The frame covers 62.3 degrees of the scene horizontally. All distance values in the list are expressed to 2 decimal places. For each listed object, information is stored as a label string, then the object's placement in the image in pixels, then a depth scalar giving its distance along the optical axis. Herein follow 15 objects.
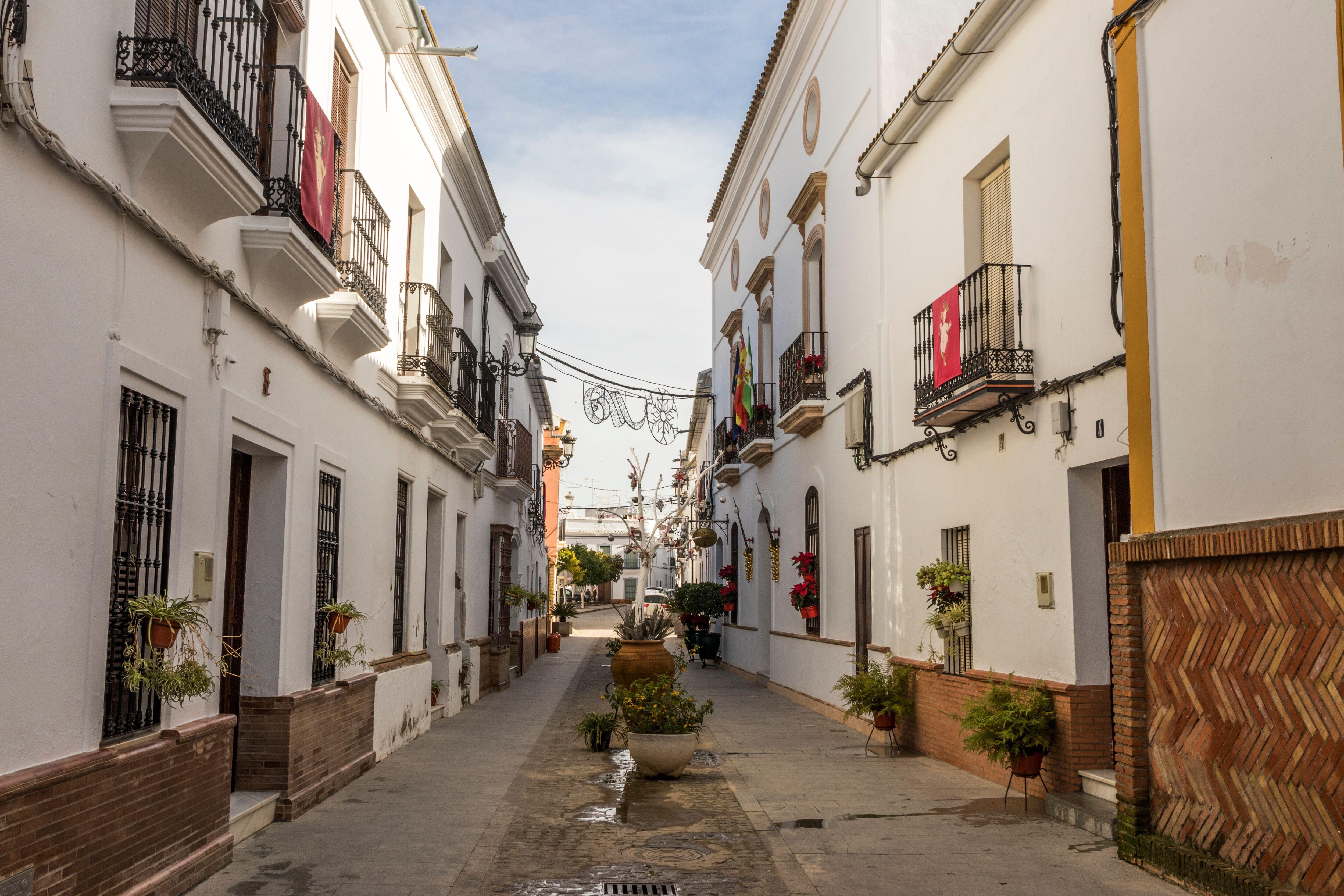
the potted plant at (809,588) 16.33
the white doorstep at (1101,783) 7.85
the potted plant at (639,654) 13.38
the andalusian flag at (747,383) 20.27
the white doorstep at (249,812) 7.29
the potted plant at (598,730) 11.59
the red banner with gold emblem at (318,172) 7.79
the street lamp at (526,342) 18.11
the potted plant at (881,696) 11.44
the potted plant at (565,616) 32.75
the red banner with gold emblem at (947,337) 9.99
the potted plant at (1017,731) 8.41
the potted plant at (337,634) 9.30
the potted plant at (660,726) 9.77
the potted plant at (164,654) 5.64
